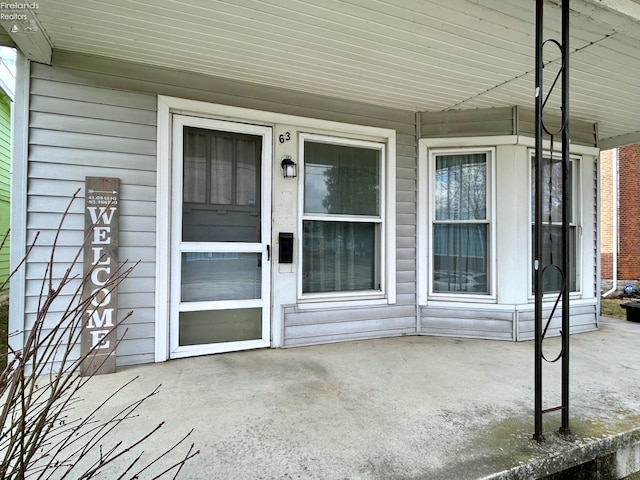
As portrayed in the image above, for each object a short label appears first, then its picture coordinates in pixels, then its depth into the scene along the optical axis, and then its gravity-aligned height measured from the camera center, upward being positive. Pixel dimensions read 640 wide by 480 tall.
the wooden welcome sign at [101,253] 2.85 -0.08
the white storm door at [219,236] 3.27 +0.09
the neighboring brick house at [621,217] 9.80 +0.91
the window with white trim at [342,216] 3.79 +0.33
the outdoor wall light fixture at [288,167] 3.55 +0.76
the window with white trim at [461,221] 4.14 +0.31
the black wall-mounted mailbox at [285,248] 3.56 -0.02
